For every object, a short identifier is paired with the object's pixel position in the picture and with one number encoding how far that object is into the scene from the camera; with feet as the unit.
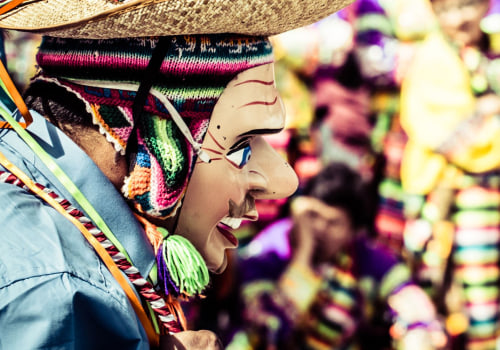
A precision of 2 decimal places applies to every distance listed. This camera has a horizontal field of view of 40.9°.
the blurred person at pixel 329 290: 11.60
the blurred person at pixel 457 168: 14.14
